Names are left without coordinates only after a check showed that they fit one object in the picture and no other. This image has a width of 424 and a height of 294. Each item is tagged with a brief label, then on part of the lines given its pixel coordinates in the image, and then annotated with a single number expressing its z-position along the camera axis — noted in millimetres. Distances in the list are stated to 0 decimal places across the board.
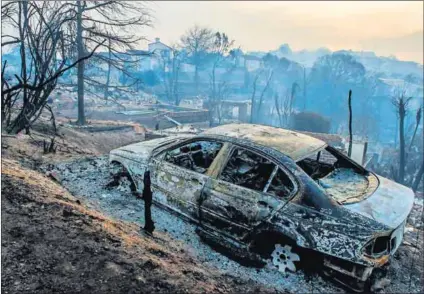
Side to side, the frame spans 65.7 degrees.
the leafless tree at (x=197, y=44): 45812
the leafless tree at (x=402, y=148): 19250
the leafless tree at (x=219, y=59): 37688
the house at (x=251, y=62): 53266
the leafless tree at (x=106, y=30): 16859
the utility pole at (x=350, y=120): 8122
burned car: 3191
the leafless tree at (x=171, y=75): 42388
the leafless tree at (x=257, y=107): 38531
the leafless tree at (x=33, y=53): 7680
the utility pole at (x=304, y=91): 40419
